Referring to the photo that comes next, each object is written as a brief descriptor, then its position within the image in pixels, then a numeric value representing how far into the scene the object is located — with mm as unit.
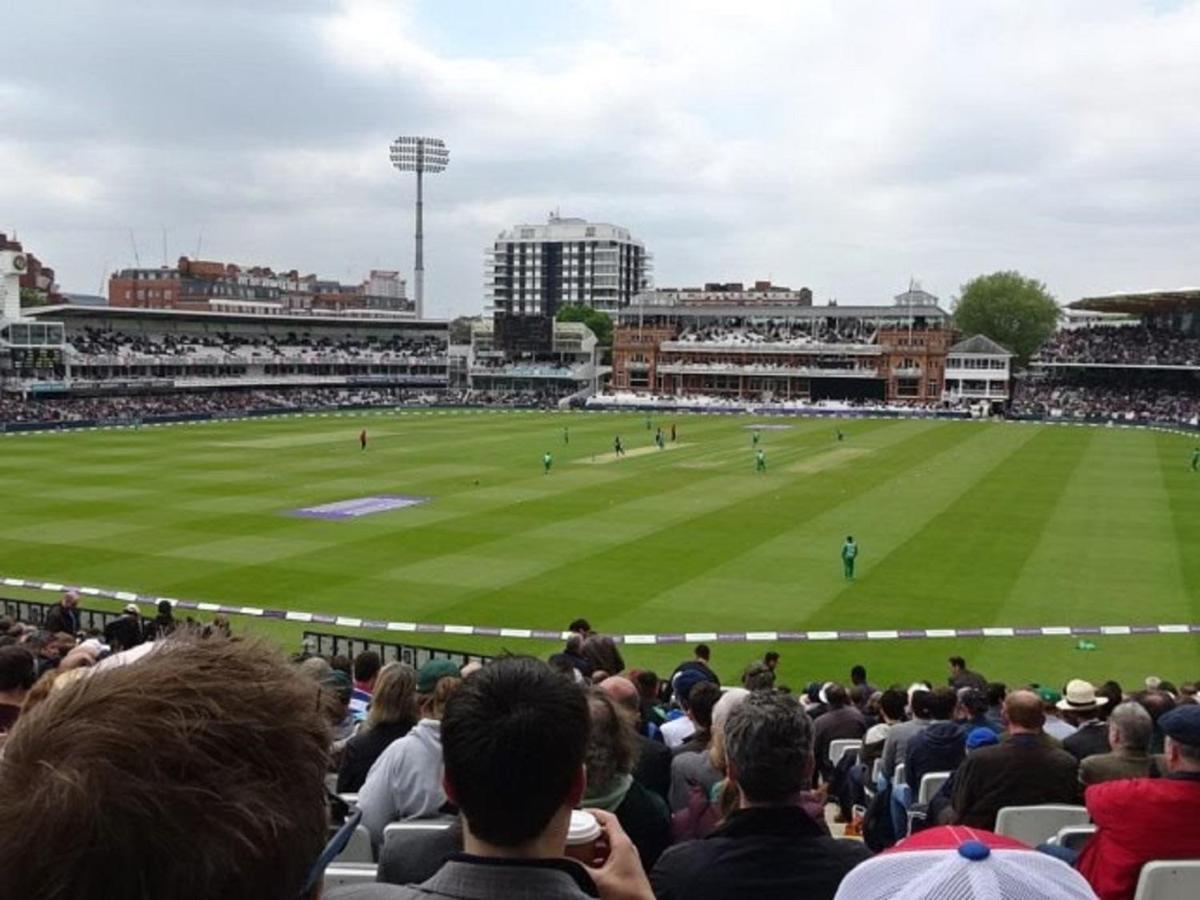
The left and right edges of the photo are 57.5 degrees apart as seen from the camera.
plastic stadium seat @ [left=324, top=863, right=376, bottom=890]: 3996
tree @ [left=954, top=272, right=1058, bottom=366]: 136875
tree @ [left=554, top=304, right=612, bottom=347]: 155625
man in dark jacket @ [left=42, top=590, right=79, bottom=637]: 17156
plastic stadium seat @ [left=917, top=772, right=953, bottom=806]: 7695
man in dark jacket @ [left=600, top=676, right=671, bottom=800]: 6520
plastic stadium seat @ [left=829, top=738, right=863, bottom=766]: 10786
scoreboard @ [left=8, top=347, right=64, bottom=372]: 83062
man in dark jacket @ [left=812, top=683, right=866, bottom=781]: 10844
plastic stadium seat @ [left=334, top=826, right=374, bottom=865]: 4852
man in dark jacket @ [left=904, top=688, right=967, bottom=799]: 8195
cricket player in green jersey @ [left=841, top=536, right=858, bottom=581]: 26844
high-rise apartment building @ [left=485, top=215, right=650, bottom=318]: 198250
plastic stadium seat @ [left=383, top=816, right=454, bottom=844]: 3957
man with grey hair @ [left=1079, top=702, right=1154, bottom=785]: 6312
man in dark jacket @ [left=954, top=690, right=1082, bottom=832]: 6324
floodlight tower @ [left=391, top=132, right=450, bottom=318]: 126125
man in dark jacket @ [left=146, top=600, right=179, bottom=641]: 14631
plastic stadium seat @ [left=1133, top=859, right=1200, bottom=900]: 4492
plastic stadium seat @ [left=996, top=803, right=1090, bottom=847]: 6031
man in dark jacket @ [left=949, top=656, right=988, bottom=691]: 12765
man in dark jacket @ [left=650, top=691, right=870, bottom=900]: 3611
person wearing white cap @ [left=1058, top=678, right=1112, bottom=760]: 8586
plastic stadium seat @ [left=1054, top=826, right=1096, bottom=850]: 5566
